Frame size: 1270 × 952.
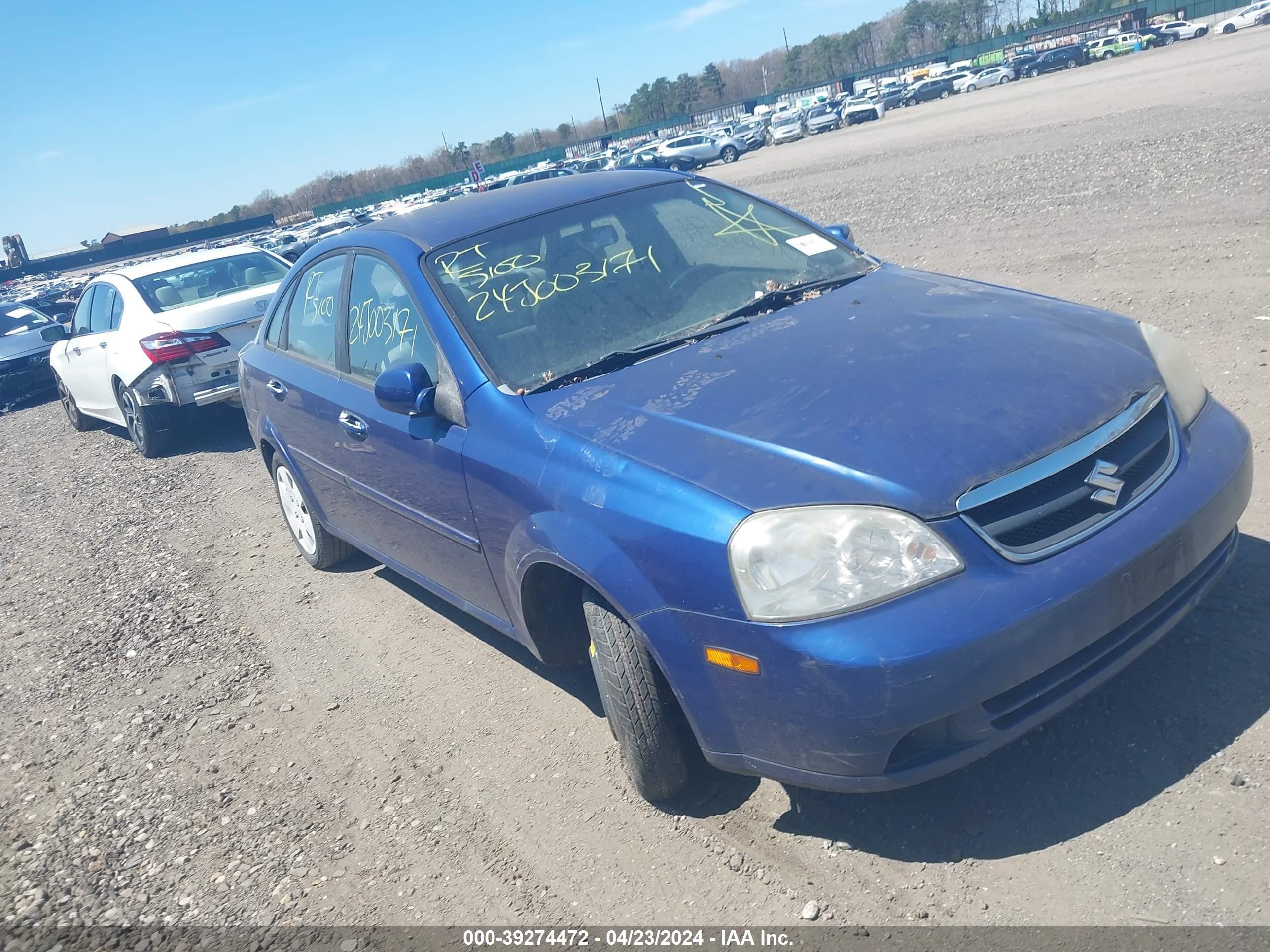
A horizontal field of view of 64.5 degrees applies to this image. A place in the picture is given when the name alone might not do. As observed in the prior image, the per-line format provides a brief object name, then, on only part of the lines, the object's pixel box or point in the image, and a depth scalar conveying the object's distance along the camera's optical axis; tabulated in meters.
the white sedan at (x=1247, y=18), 52.56
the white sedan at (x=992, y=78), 58.00
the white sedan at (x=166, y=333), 8.91
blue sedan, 2.46
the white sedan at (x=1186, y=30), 54.47
